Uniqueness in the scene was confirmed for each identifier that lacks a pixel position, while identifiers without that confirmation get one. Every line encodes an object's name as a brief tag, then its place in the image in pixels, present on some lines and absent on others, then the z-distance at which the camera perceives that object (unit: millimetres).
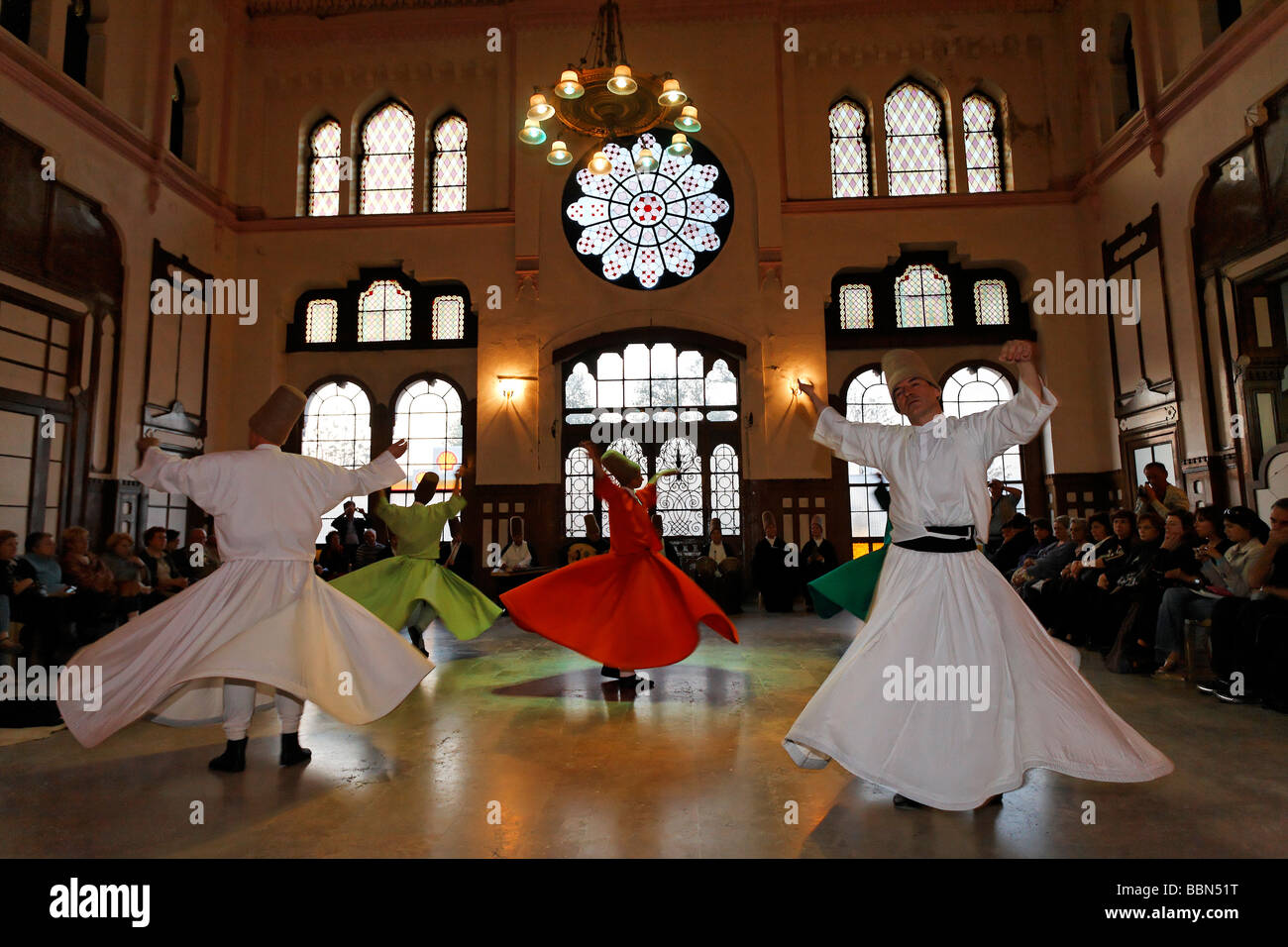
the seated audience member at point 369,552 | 9094
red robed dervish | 4801
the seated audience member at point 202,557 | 7930
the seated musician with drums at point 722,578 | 9492
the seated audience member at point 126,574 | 6000
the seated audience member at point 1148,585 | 5109
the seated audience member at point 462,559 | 10328
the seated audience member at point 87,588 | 5535
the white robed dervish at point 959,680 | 2441
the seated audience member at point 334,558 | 9805
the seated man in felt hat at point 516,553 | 10148
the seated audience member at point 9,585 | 4871
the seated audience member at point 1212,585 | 4680
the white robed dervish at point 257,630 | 2963
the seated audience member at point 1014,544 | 7898
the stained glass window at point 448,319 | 12109
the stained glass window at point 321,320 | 12281
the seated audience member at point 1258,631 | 4098
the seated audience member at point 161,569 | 6699
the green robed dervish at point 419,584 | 5664
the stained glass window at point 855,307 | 11898
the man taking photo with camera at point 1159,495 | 6388
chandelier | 6422
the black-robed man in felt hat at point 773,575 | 9836
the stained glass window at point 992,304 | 11703
